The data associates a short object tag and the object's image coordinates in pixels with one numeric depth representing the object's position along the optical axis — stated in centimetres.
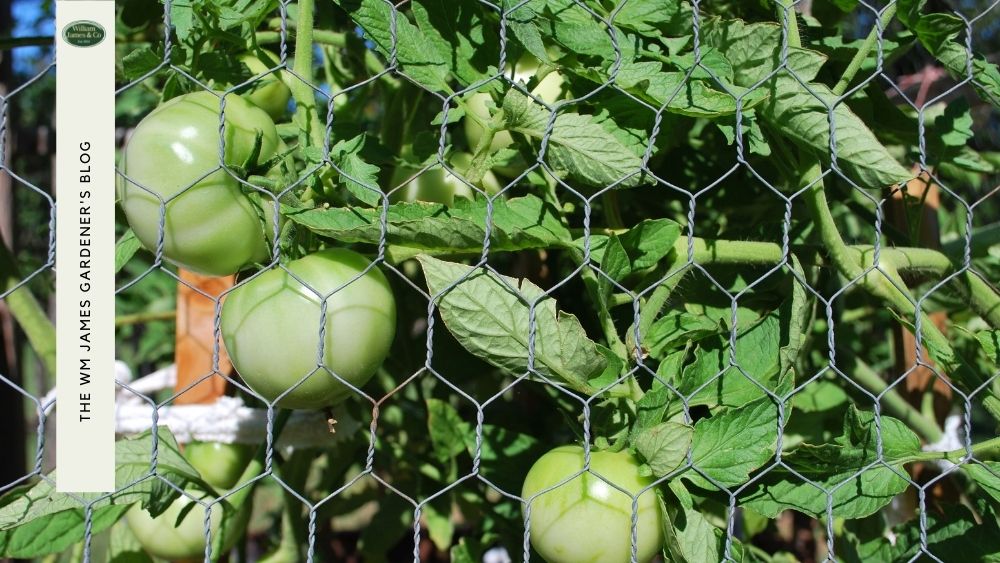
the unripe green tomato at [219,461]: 81
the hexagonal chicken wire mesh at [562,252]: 55
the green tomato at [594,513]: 56
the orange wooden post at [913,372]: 103
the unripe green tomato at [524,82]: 68
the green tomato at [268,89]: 63
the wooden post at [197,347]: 96
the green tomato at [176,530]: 75
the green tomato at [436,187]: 70
